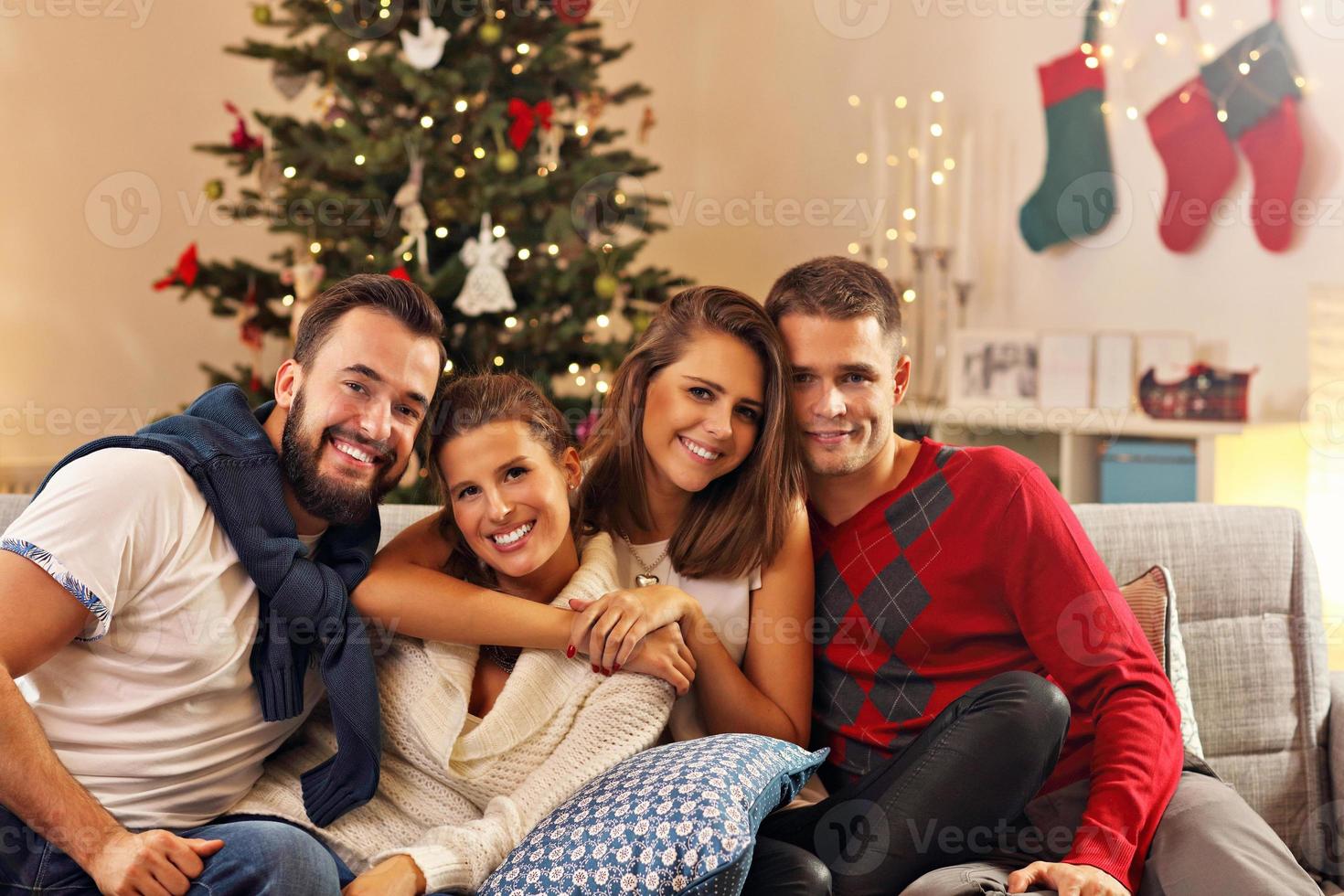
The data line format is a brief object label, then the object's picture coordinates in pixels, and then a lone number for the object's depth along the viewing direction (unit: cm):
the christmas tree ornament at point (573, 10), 308
